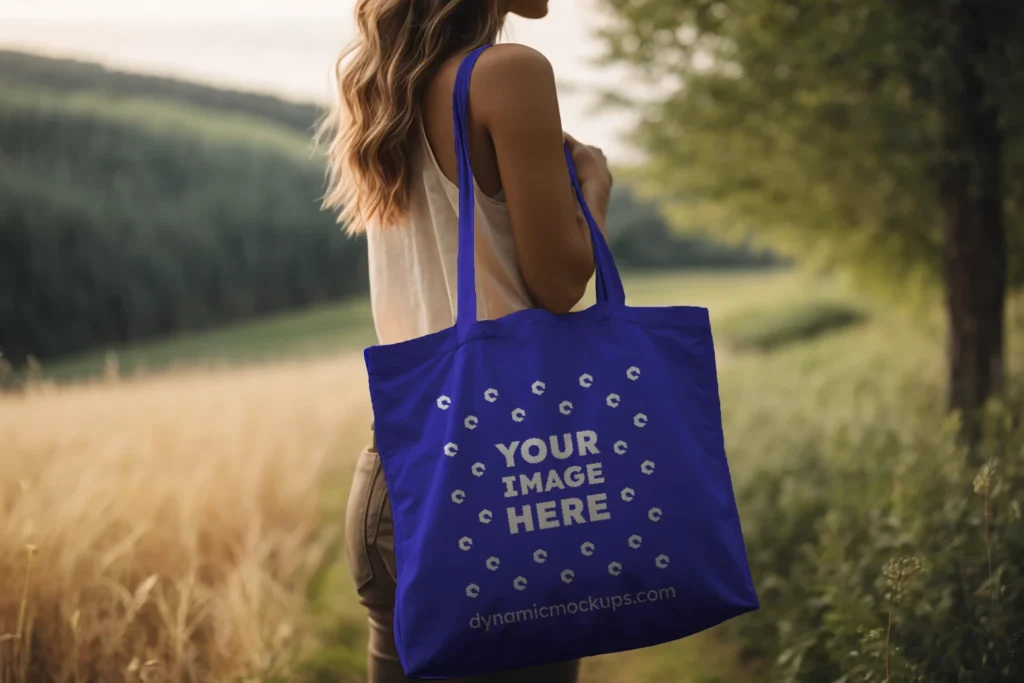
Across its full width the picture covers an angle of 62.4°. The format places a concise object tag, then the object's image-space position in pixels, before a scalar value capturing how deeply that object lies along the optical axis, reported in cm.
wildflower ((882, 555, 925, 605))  198
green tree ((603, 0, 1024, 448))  337
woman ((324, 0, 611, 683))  138
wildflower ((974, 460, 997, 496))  198
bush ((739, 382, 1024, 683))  227
